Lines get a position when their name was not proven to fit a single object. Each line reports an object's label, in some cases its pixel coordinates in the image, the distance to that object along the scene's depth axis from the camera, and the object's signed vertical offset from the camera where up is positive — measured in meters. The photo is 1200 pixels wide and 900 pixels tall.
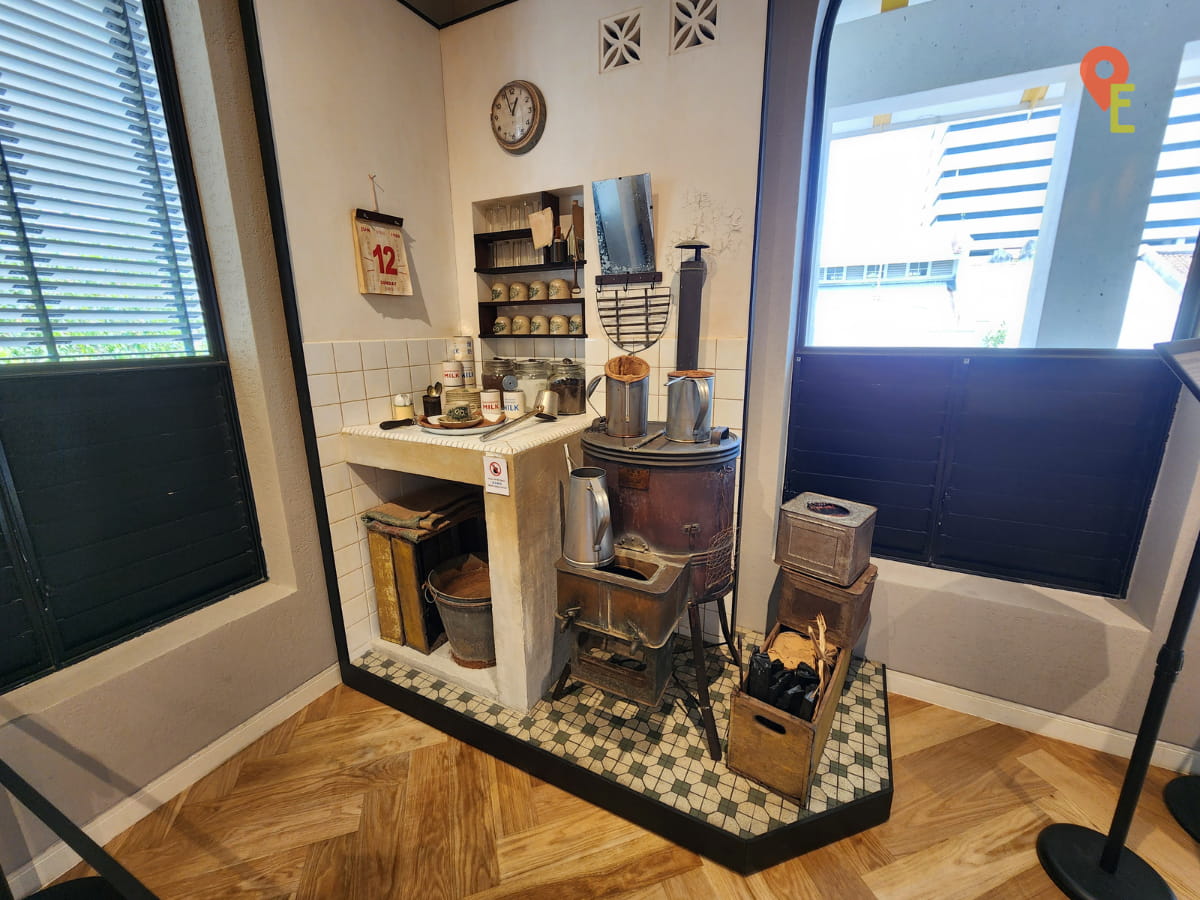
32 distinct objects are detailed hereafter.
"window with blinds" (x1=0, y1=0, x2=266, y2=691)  1.30 -0.02
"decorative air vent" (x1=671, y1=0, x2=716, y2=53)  1.68 +1.08
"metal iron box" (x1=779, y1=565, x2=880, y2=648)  1.63 -0.92
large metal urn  1.50 -0.50
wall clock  1.99 +0.92
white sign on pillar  1.57 -0.44
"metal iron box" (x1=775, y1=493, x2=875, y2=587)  1.60 -0.68
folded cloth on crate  1.96 -0.71
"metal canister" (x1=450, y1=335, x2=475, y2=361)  2.20 -0.04
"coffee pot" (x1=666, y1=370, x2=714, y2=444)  1.54 -0.21
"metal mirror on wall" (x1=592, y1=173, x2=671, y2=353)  1.85 +0.27
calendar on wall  1.89 +0.34
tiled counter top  1.63 -0.60
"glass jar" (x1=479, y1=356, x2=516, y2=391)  2.22 -0.16
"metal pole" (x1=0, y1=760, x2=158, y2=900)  0.84 -0.90
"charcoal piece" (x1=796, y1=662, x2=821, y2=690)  1.48 -1.04
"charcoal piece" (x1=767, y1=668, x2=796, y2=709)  1.45 -1.04
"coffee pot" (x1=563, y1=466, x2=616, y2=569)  1.45 -0.55
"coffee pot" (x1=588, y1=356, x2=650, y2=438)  1.60 -0.19
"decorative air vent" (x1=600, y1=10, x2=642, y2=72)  1.79 +1.09
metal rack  1.97 +0.12
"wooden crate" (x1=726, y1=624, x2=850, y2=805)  1.37 -1.17
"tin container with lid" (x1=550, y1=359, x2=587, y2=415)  2.12 -0.23
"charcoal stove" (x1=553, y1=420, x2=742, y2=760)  1.44 -0.69
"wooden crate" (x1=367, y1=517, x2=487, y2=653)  2.01 -1.02
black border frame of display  1.35 -1.40
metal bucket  1.90 -1.07
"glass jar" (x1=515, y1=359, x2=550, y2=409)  2.23 -0.18
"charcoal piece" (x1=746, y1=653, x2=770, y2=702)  1.46 -1.01
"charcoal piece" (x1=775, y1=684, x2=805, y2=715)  1.42 -1.05
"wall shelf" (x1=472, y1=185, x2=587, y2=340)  2.14 +0.33
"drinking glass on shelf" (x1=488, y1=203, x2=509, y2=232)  2.31 +0.57
